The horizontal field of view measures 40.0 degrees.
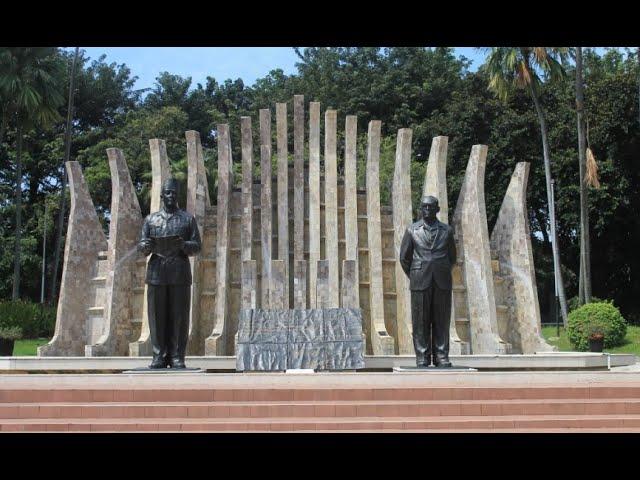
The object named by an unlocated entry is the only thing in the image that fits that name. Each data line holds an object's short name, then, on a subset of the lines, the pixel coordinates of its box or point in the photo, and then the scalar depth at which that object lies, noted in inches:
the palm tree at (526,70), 1093.6
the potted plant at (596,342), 784.9
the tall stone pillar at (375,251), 729.0
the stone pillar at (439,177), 759.1
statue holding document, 473.1
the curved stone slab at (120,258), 738.8
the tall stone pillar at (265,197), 785.6
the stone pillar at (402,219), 761.0
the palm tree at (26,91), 1234.6
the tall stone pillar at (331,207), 763.4
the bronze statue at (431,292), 483.2
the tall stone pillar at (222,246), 720.3
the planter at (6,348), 707.4
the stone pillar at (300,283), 731.4
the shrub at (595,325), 948.0
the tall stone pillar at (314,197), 782.5
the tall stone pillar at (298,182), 796.6
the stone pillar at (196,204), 760.3
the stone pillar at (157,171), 765.3
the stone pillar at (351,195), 781.9
